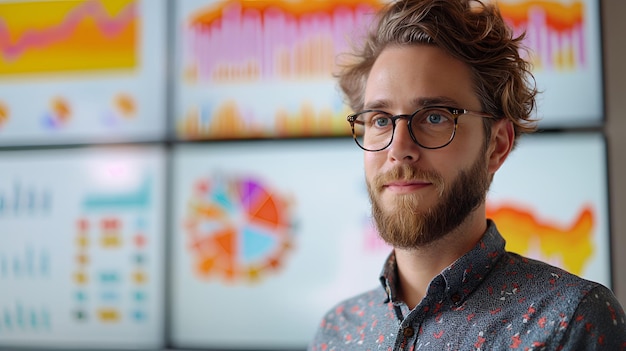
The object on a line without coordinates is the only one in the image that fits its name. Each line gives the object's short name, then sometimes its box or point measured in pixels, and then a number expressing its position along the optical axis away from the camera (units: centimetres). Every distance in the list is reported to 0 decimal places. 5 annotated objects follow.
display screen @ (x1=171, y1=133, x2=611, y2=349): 207
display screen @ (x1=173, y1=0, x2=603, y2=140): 213
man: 120
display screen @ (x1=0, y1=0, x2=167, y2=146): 230
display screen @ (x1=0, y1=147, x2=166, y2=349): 225
